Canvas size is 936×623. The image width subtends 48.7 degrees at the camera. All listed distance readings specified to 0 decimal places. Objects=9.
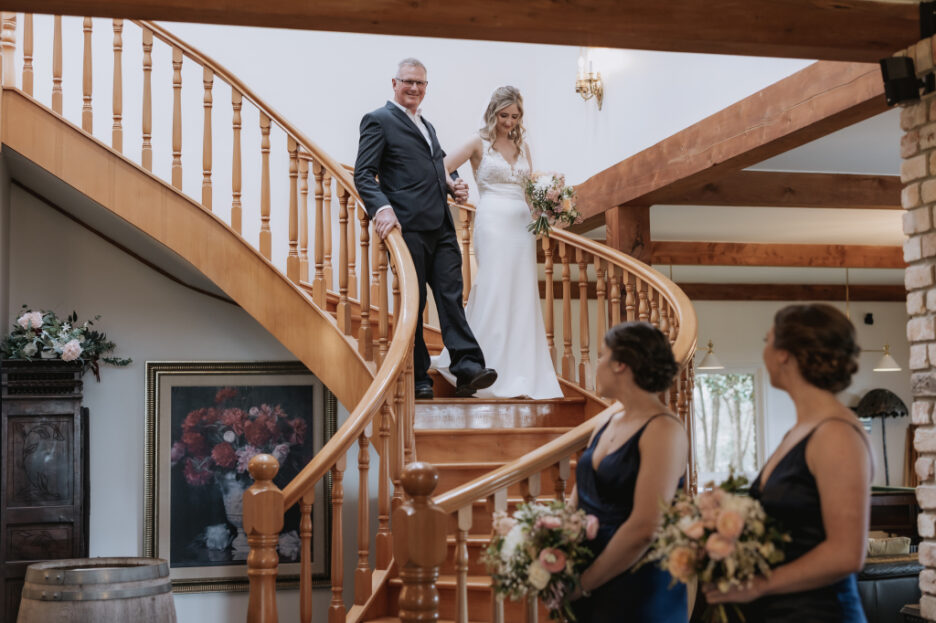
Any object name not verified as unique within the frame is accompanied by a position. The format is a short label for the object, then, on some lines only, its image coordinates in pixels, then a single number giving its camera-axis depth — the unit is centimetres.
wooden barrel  408
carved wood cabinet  555
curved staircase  408
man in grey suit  503
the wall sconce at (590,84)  721
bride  533
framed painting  628
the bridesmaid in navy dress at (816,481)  197
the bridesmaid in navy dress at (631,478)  238
